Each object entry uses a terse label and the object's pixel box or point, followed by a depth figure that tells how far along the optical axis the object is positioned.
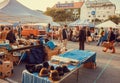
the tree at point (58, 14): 32.60
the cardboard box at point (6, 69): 3.28
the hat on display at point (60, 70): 2.58
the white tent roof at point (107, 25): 11.31
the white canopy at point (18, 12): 4.61
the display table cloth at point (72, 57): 2.46
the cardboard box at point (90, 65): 4.18
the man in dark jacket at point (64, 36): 6.93
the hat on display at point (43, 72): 2.47
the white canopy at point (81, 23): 10.86
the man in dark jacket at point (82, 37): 6.21
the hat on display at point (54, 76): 2.37
